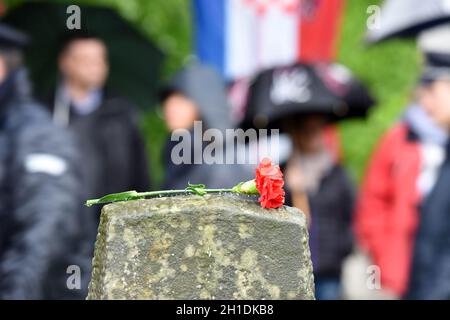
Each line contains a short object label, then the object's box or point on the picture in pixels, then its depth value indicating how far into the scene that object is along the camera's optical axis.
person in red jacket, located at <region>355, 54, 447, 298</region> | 13.58
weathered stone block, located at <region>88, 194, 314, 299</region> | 6.20
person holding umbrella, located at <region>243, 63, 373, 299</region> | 13.79
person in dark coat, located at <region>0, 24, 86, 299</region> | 10.57
